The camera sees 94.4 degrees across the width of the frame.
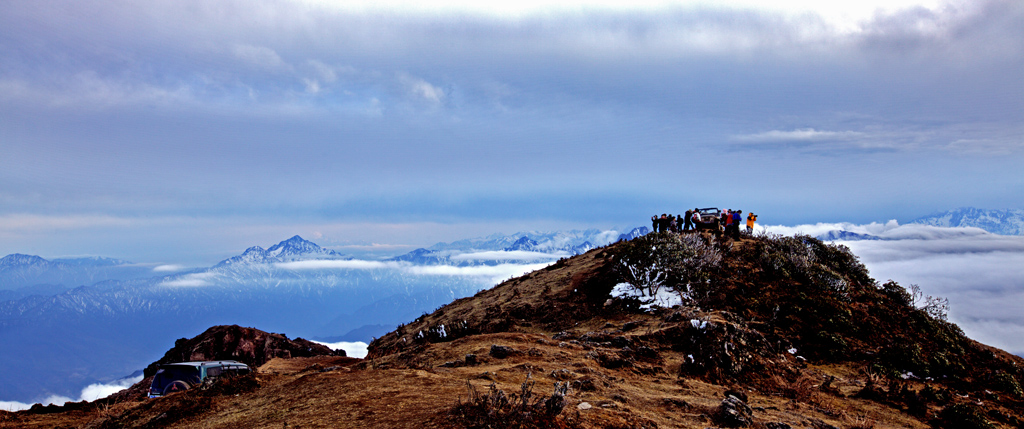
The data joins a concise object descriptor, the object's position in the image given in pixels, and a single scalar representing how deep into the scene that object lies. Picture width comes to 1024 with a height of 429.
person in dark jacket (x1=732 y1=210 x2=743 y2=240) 30.77
